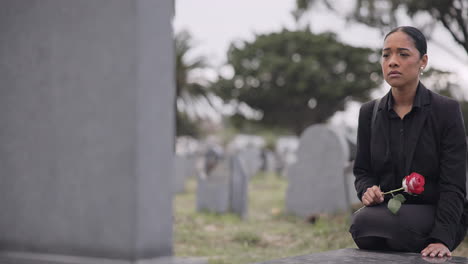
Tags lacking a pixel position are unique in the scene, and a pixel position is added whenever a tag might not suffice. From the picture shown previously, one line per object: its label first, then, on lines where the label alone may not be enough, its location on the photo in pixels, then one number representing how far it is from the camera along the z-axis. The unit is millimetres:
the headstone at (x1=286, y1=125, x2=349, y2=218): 7492
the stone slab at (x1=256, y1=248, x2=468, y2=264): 2180
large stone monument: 1606
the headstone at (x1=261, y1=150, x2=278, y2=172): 23875
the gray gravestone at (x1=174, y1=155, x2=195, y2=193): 12658
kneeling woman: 2449
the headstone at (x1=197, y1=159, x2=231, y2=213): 8727
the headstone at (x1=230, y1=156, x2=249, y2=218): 8281
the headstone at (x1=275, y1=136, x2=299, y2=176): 21295
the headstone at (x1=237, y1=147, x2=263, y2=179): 18672
